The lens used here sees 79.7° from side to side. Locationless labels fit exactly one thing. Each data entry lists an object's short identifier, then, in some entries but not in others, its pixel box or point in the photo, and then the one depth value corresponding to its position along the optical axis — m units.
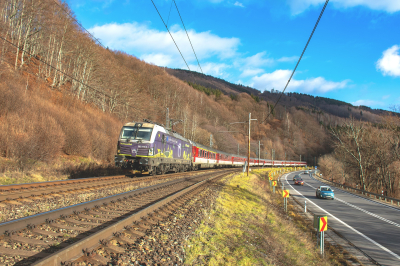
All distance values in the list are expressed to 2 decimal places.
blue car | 25.56
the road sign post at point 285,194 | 16.84
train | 16.06
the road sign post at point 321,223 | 9.48
